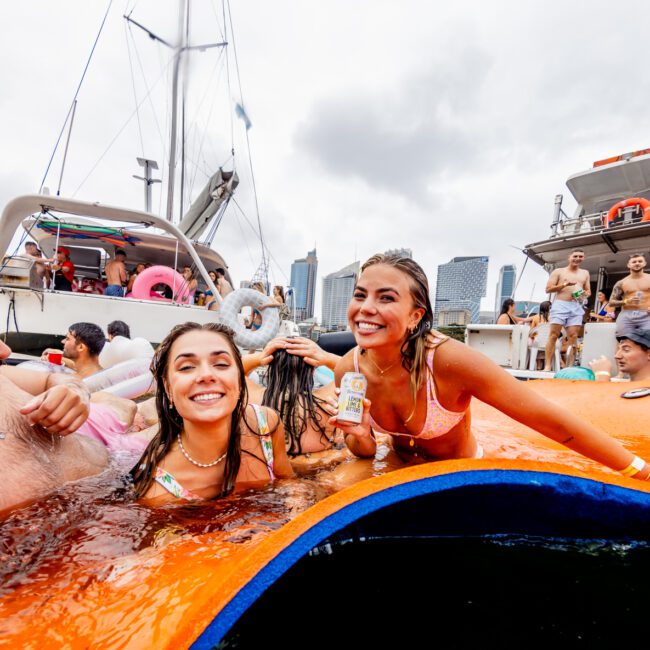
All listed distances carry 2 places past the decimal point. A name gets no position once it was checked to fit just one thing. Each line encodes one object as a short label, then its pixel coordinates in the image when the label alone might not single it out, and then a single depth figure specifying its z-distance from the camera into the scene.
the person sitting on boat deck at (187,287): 9.03
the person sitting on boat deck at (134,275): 10.08
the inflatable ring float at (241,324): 5.91
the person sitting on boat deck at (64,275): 9.59
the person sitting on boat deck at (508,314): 10.51
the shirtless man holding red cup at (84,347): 4.84
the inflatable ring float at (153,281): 9.20
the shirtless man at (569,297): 7.50
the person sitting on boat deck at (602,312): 9.65
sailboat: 7.21
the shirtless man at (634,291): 6.61
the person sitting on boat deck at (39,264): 7.82
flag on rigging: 17.22
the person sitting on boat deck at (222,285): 10.53
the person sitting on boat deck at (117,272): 9.71
